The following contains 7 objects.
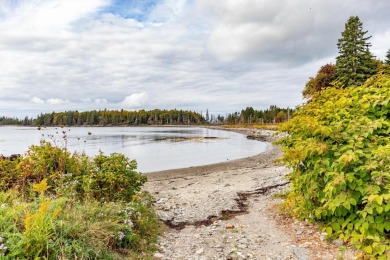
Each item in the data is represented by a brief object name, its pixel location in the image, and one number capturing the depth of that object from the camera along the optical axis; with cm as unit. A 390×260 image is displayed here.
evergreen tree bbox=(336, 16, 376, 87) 4884
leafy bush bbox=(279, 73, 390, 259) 488
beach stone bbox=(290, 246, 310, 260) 566
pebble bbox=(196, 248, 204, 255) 609
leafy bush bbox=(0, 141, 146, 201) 748
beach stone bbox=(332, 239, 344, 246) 579
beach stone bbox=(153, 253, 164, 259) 581
